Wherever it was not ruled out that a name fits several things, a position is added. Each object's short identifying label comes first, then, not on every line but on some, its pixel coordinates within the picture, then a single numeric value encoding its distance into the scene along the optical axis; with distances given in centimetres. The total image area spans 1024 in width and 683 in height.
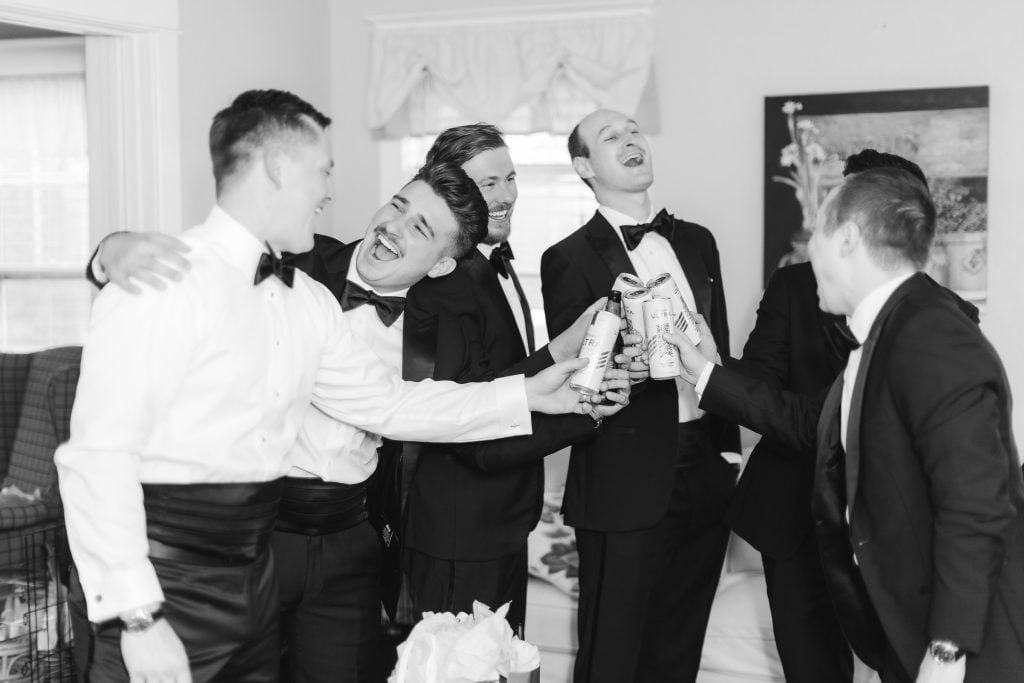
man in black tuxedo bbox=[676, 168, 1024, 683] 155
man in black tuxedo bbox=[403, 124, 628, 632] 221
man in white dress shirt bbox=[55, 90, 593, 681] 142
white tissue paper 165
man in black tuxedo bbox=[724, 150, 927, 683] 241
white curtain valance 425
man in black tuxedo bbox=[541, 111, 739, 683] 248
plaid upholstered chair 311
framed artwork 387
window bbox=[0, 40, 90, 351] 445
